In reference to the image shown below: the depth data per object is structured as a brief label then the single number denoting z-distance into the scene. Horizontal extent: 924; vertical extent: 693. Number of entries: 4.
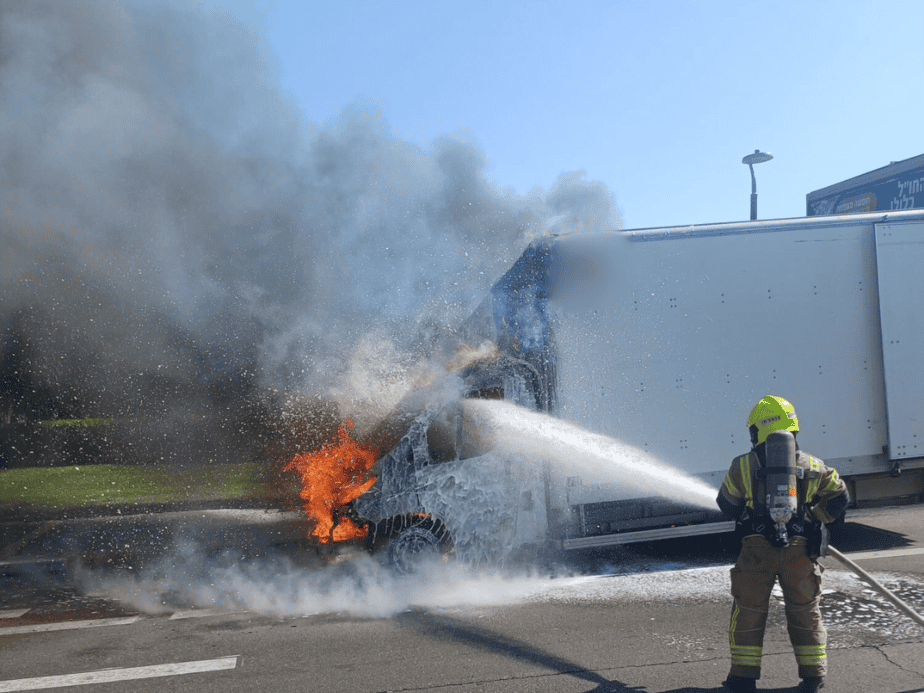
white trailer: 6.29
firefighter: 3.53
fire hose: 3.64
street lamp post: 13.62
